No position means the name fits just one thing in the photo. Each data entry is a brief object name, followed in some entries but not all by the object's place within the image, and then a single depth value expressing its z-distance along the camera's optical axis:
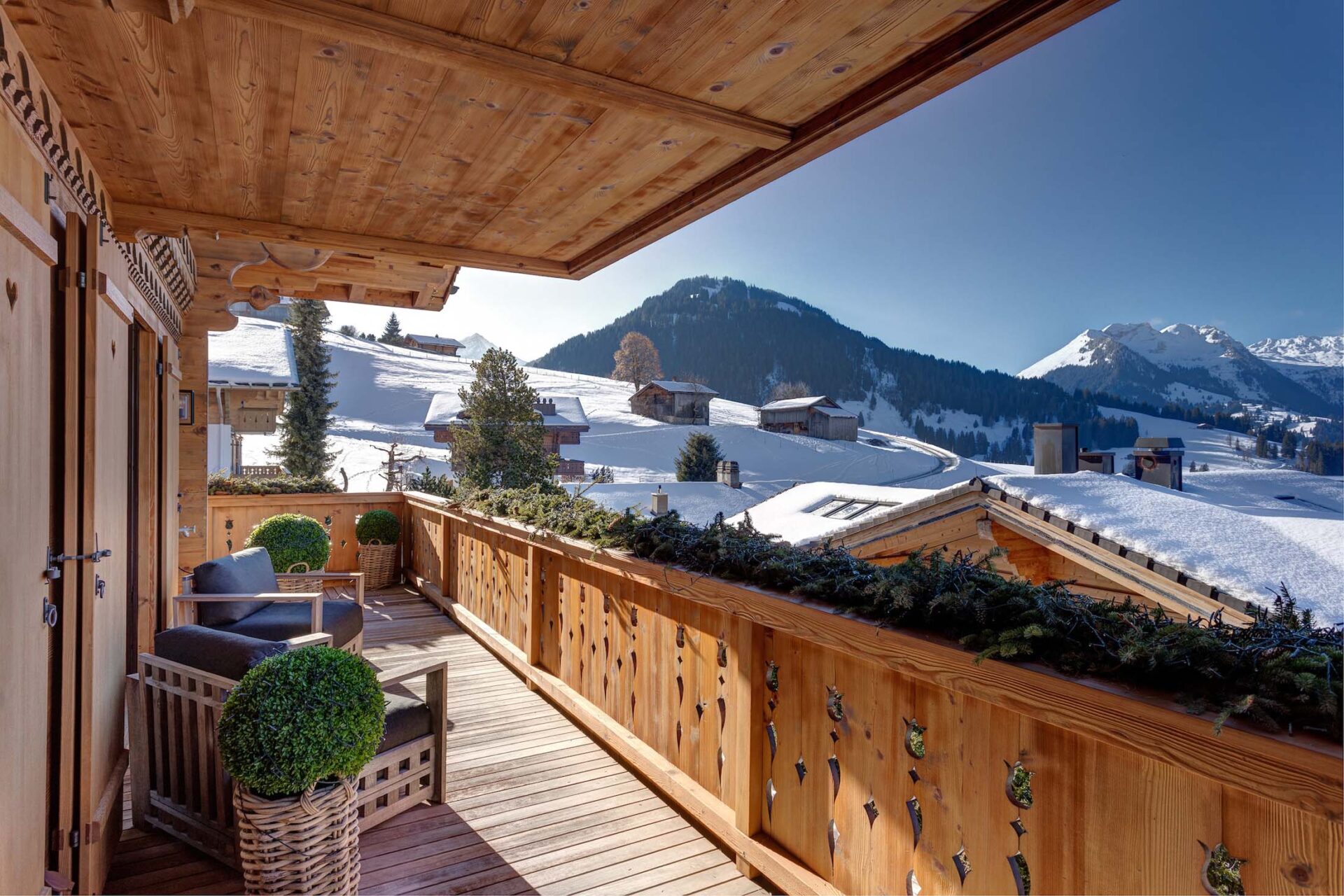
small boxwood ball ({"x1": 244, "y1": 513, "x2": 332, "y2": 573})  6.15
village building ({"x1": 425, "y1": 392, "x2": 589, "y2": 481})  32.31
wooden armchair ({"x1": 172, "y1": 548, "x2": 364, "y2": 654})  3.77
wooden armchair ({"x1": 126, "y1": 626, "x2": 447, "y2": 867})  2.48
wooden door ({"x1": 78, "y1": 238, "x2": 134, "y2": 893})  2.28
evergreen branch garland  1.09
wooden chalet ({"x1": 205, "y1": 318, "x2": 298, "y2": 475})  11.27
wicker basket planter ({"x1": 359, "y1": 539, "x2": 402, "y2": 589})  7.38
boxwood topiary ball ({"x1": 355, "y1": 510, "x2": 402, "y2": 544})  7.53
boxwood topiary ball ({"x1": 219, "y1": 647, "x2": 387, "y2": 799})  2.04
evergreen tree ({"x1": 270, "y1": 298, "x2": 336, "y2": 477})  19.27
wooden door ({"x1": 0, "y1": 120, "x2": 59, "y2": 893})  1.66
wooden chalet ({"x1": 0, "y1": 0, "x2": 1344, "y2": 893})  1.49
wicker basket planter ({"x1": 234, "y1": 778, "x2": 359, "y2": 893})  2.06
